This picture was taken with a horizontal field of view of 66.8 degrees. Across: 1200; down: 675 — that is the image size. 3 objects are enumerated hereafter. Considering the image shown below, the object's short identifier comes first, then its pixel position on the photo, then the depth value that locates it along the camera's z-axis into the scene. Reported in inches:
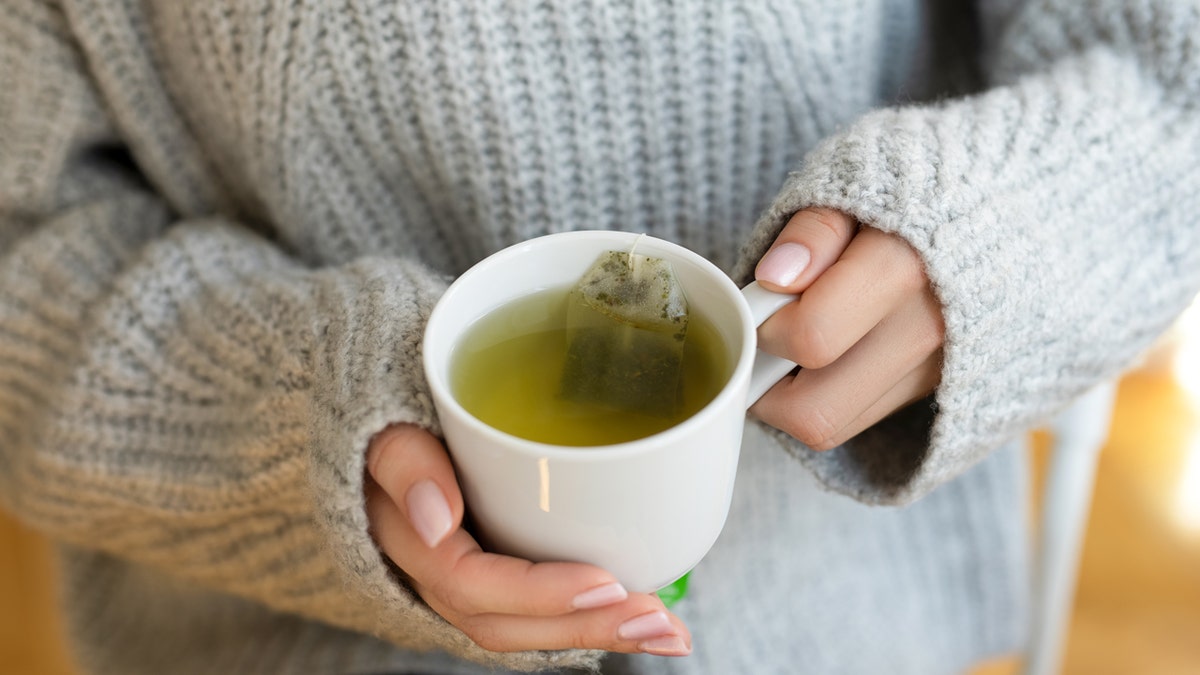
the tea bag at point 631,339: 16.7
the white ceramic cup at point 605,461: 14.3
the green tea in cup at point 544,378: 16.5
